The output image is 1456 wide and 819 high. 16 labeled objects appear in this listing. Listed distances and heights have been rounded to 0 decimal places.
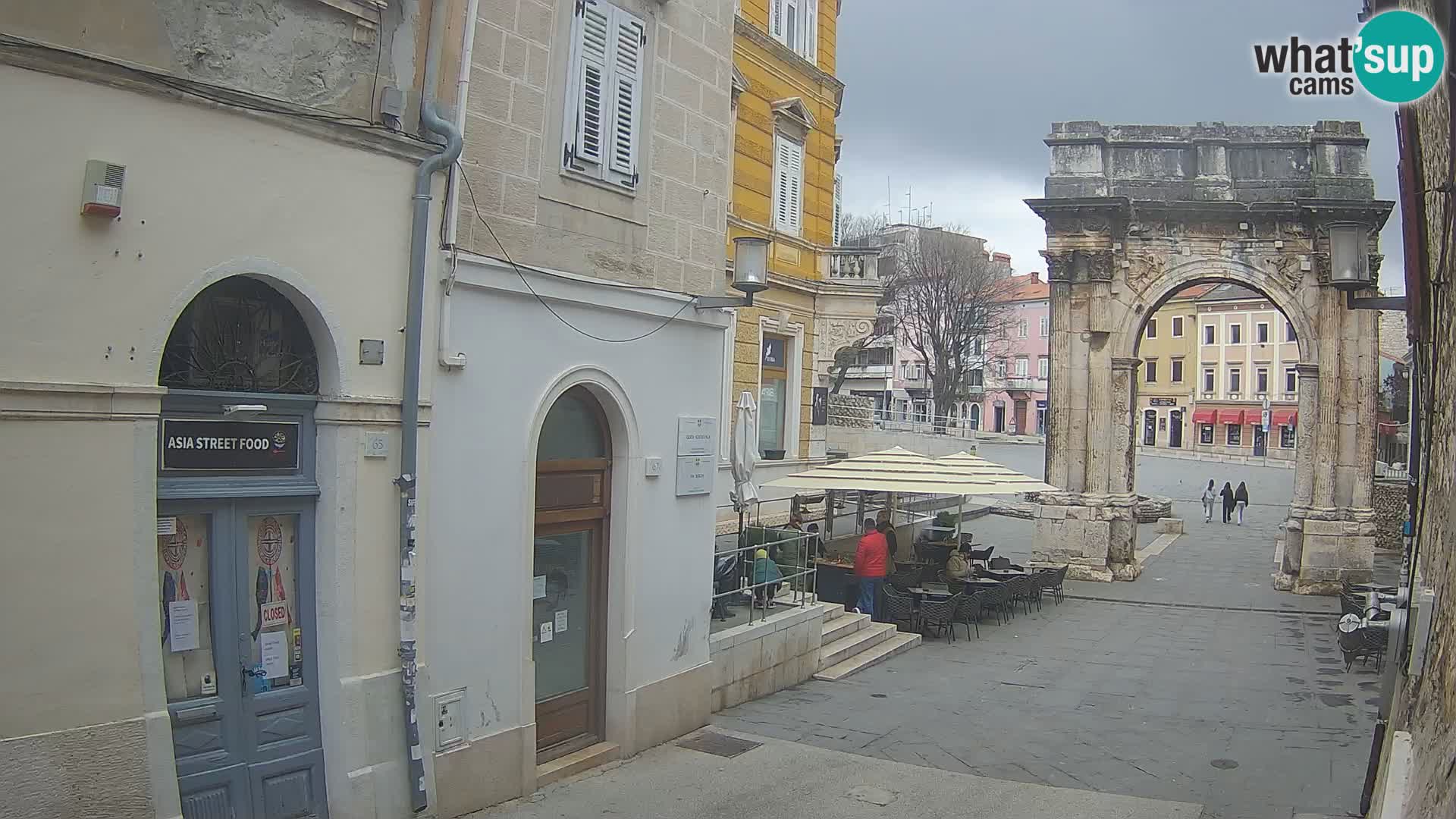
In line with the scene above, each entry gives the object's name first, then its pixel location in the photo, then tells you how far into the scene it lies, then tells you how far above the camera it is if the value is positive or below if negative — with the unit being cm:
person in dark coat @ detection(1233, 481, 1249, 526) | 3584 -117
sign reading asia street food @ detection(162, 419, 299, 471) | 629 -14
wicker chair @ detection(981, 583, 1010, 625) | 1700 -230
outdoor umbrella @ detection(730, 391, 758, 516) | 1345 -8
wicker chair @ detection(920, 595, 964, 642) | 1551 -230
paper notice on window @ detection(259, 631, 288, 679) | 675 -142
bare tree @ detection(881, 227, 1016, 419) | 5216 +722
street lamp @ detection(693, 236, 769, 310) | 1038 +168
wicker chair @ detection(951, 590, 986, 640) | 1595 -234
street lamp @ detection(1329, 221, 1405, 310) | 1234 +238
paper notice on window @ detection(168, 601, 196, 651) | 627 -118
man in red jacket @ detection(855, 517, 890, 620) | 1551 -167
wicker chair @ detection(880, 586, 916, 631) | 1570 -228
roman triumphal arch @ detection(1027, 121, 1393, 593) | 2225 +380
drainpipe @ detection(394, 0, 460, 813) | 723 +12
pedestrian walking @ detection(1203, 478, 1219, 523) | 3700 -136
